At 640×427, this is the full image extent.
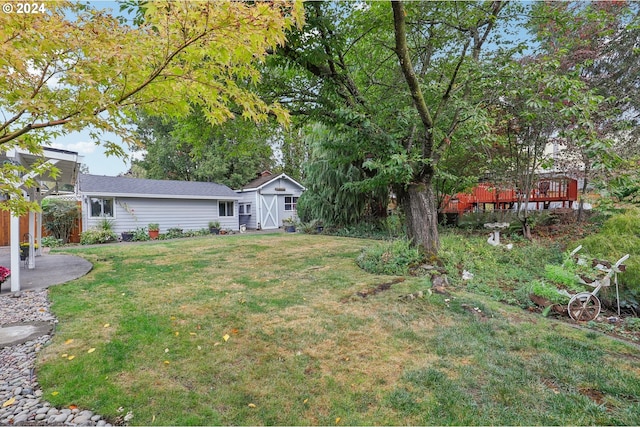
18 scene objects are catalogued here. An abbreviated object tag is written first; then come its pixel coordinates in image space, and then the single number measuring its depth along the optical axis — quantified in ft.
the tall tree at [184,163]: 75.82
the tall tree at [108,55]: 6.20
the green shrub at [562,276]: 14.71
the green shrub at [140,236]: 45.44
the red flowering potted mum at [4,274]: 18.02
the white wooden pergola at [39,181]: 18.05
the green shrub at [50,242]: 38.65
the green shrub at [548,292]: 13.70
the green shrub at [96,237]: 40.75
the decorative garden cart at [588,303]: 12.71
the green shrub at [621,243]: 14.35
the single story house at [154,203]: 43.91
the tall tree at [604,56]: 22.21
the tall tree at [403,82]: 18.16
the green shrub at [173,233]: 49.26
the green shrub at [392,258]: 20.26
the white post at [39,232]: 28.64
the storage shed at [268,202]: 63.05
